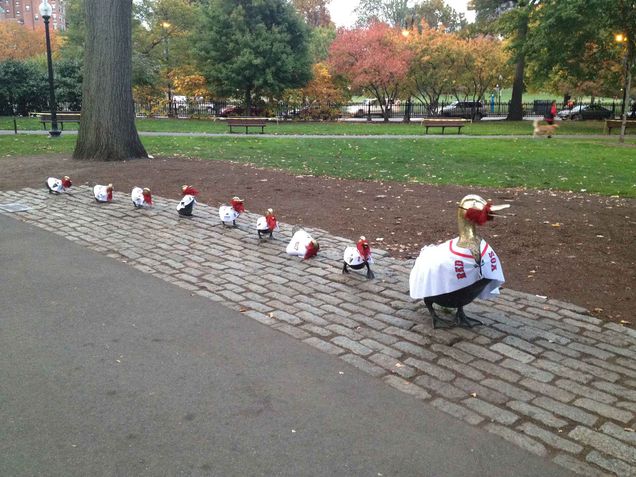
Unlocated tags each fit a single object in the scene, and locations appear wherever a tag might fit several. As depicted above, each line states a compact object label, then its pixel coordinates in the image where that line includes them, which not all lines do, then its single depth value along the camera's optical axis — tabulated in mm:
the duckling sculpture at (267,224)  7430
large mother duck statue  4570
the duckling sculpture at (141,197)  9270
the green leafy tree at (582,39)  24578
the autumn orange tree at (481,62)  37781
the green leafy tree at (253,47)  33094
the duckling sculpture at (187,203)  8758
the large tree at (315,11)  67750
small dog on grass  24453
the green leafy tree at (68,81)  34094
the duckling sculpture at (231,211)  8037
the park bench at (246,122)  25422
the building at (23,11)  116062
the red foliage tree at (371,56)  35250
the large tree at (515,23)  30797
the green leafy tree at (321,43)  48719
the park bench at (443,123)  25641
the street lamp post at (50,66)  21031
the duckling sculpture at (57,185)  10227
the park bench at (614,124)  25819
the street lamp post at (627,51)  24656
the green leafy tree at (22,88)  34438
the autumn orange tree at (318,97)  36875
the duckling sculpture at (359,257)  5927
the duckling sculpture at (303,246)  6738
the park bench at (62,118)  24234
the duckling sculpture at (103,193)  9711
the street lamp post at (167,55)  39656
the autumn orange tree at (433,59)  37062
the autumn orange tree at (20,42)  55000
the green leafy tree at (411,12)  78400
